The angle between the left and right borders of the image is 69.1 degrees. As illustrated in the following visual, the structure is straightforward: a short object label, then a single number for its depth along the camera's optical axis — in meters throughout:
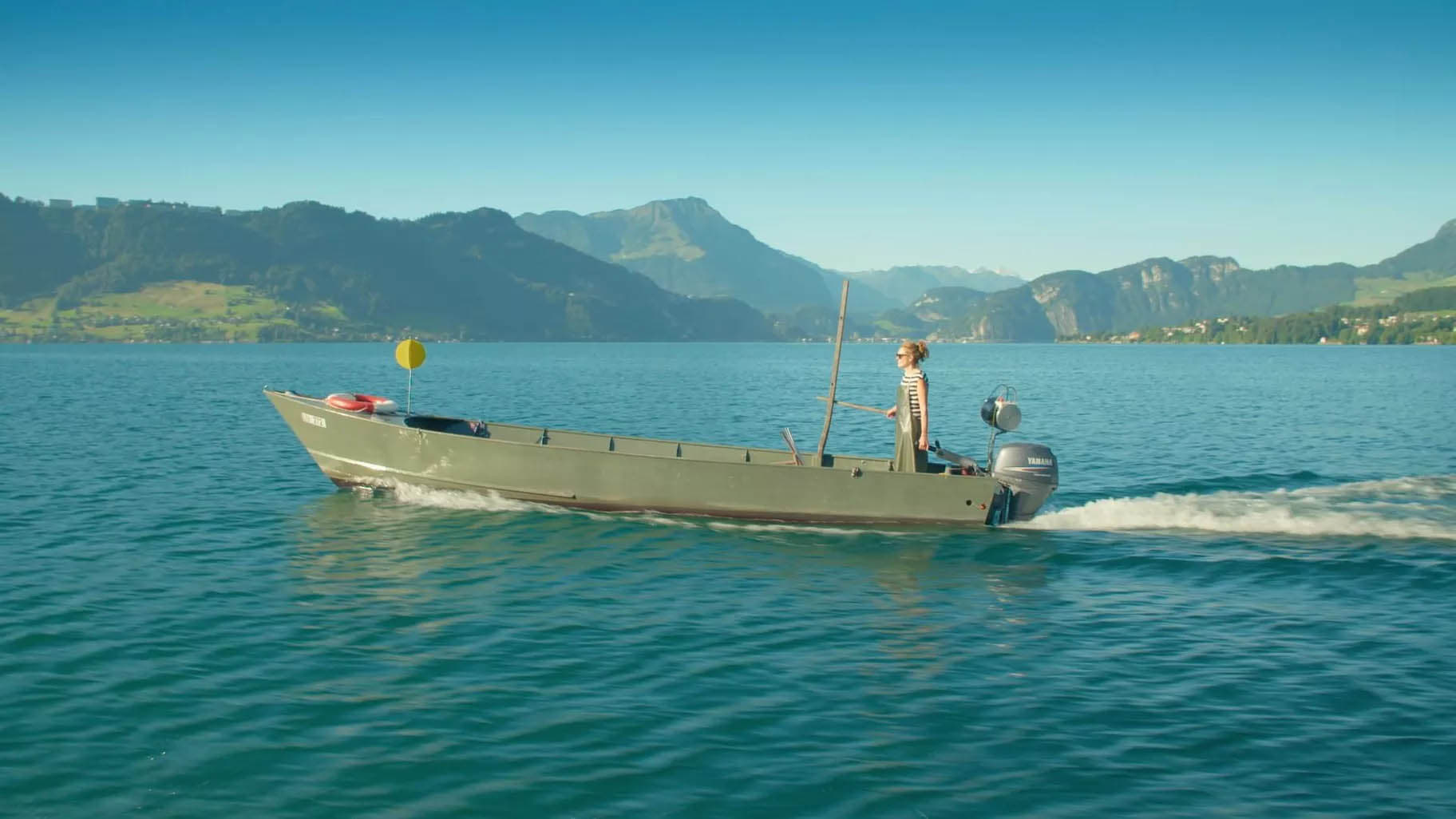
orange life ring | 23.05
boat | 19.62
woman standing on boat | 18.75
